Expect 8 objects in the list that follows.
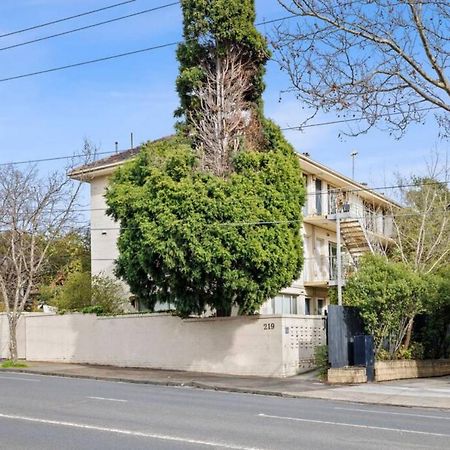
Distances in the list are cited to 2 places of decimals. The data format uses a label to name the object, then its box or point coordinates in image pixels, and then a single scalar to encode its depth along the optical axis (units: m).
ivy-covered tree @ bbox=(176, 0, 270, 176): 26.44
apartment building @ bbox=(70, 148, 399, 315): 36.34
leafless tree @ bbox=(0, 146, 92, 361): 30.83
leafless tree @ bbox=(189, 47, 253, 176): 26.48
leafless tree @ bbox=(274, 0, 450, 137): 11.81
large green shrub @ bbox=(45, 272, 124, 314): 33.16
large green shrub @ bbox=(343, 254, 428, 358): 23.08
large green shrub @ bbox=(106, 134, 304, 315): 24.03
